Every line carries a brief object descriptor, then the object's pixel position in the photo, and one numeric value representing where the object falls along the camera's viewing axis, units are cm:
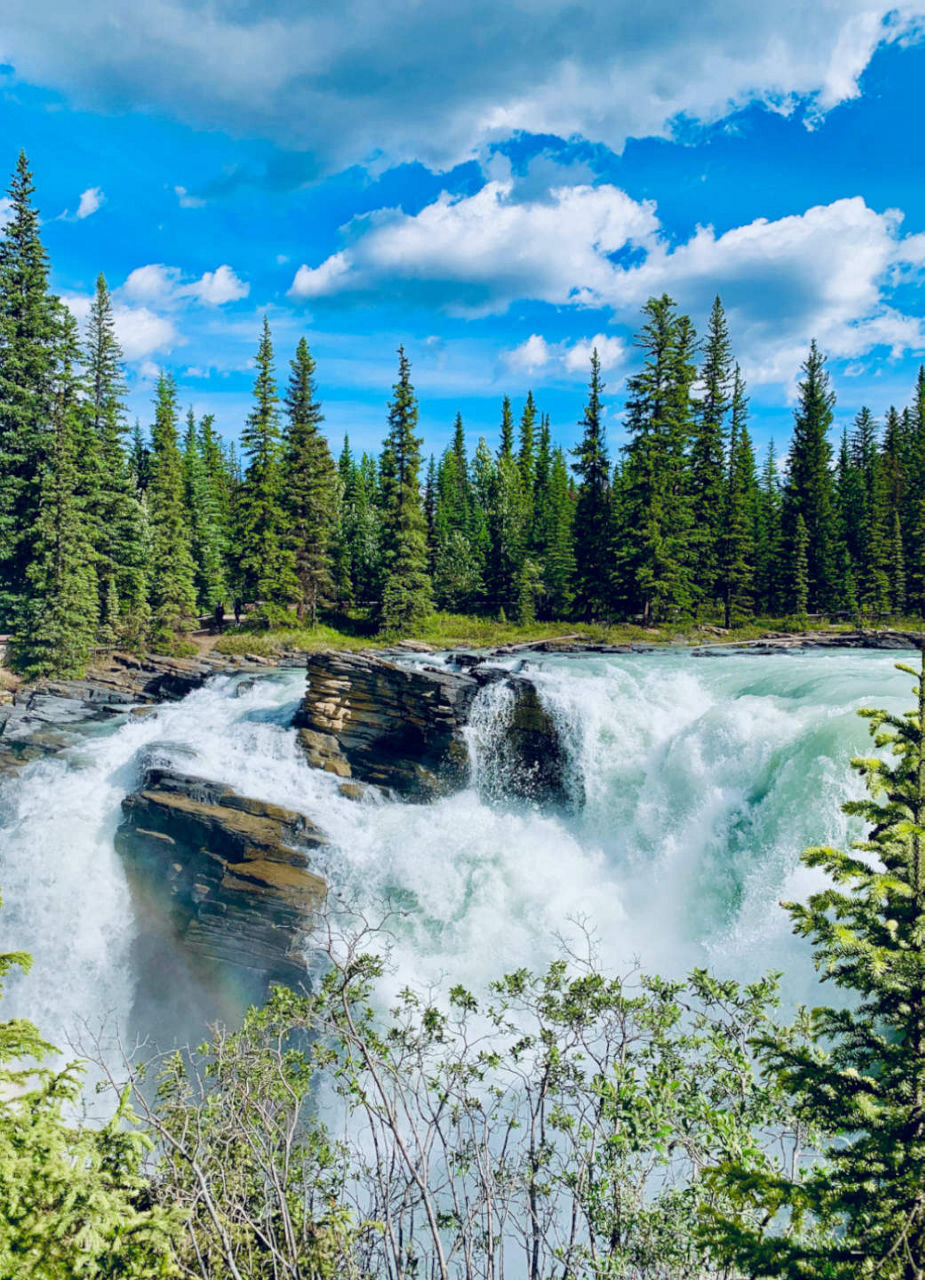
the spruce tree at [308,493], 4119
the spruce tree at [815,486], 4466
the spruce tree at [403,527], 3938
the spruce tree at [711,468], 4025
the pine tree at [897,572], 4428
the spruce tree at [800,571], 4269
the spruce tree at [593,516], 4103
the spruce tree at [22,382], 2967
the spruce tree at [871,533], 4412
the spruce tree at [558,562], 4366
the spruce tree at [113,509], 3294
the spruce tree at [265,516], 3938
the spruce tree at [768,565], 4494
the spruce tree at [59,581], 2816
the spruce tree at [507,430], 7531
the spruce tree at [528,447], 7150
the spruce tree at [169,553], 3534
